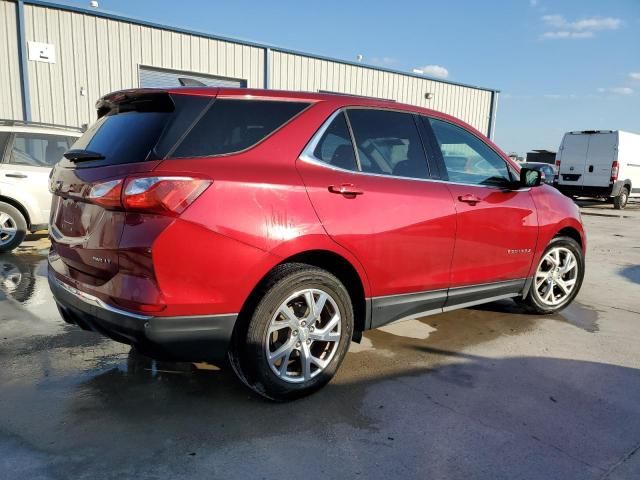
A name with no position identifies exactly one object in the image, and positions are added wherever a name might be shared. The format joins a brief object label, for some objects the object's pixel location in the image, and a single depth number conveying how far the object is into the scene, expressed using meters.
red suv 2.34
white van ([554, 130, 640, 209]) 15.45
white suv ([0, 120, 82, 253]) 6.34
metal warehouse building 10.66
